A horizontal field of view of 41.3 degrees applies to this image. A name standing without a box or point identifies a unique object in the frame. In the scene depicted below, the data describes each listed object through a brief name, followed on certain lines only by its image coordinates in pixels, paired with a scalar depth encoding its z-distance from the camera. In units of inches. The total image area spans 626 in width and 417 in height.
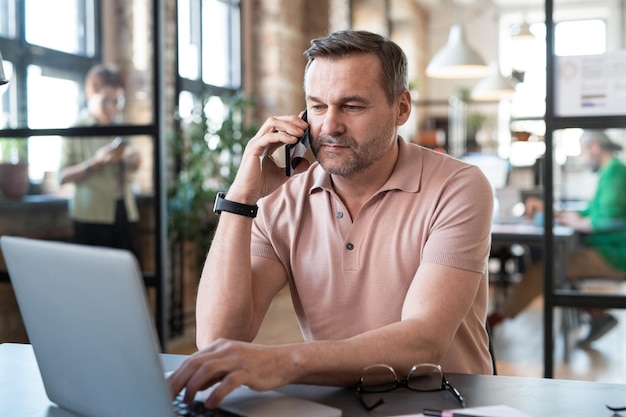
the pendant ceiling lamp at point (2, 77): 76.6
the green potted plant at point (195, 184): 213.5
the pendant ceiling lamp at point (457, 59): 240.2
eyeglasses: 54.3
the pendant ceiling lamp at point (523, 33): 277.3
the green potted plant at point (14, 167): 156.6
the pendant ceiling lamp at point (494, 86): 297.0
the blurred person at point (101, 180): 155.0
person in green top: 128.6
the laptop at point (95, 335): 39.8
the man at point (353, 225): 69.4
